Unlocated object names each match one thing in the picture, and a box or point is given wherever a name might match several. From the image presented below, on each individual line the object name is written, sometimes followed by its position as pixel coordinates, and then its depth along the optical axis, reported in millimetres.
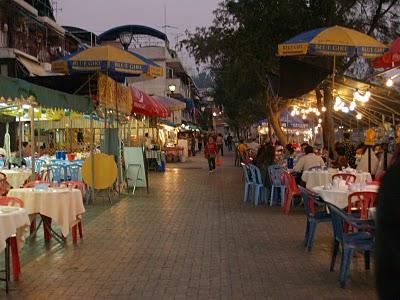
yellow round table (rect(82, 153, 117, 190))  15109
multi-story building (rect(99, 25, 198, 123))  47122
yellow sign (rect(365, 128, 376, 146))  14969
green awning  9148
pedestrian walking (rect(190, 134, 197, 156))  53531
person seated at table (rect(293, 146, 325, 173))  14219
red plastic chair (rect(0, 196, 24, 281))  7223
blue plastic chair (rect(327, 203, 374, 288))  6793
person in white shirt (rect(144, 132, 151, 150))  29256
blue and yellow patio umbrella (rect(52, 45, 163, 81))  14797
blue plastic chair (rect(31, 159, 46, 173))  16906
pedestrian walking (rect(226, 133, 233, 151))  69812
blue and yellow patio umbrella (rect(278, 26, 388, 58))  11664
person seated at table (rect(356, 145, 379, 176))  14930
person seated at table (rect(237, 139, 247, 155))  30172
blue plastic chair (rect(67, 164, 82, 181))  15922
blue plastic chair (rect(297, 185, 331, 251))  8820
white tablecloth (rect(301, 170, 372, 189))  12960
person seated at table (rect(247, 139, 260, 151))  29859
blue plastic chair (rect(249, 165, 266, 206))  14750
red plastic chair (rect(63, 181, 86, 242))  9758
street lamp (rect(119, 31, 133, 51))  22950
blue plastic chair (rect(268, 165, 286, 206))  14172
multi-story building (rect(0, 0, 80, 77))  25281
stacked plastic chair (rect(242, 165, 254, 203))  15466
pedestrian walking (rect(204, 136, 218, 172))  28619
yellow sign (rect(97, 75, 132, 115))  15227
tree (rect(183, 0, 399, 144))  18953
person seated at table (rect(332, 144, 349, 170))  15117
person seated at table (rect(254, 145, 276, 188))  14656
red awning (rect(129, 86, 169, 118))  20562
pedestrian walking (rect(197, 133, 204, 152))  68200
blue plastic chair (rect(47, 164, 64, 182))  15571
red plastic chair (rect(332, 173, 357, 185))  11514
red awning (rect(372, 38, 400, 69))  9592
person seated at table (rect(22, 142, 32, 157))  19125
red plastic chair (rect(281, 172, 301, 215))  13014
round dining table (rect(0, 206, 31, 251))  6566
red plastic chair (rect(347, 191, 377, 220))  8359
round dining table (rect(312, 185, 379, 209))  9164
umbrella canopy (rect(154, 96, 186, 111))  29391
